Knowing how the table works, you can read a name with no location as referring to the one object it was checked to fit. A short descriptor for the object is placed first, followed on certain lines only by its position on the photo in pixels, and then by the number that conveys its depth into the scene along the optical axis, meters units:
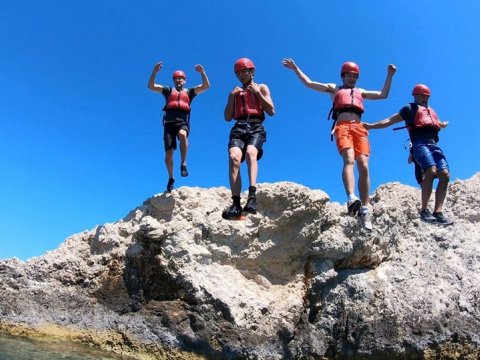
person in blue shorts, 7.83
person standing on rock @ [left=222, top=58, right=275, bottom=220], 7.14
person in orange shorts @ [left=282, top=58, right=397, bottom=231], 7.02
